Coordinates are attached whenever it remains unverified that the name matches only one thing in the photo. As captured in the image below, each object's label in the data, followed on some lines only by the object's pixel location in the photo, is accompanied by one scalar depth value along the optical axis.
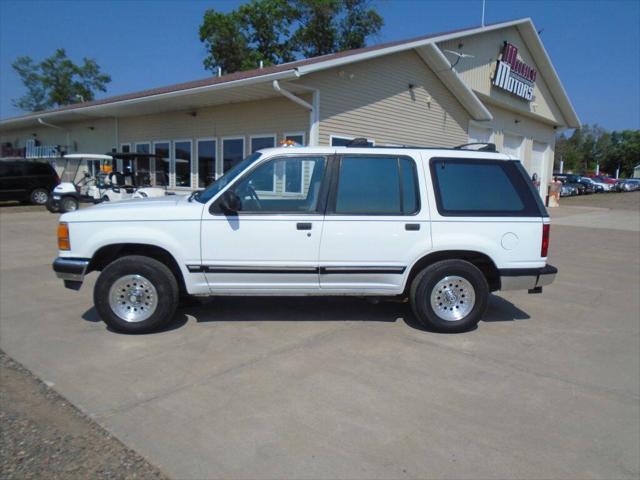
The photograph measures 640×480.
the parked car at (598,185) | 40.37
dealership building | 12.56
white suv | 4.60
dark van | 17.05
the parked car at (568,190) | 36.41
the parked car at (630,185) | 44.71
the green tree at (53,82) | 57.66
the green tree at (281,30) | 38.03
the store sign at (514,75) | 20.14
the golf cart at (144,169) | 16.48
